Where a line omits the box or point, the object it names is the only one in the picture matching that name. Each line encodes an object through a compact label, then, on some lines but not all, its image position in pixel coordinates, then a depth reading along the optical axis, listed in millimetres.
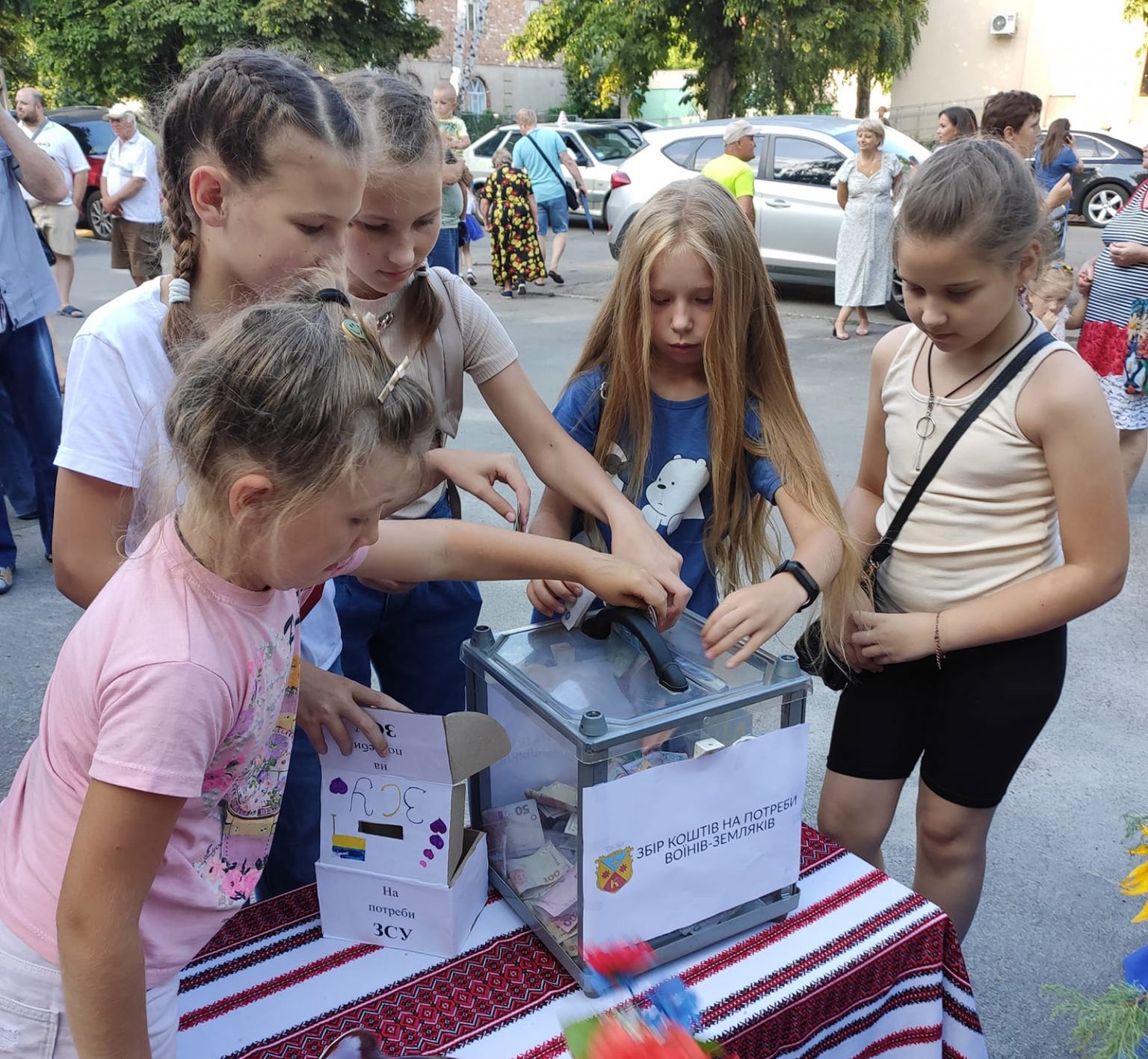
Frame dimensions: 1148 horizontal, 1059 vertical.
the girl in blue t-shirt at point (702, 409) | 1548
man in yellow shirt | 7340
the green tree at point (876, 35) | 17984
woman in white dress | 7262
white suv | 8297
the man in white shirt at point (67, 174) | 7121
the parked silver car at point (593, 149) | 13188
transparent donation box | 1009
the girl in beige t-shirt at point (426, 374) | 1403
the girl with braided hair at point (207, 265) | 1118
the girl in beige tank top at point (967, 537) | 1422
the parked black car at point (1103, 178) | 13469
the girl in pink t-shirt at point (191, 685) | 804
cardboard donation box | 1068
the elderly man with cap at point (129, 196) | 7535
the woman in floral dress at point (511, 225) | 8906
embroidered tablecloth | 1033
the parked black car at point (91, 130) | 12430
